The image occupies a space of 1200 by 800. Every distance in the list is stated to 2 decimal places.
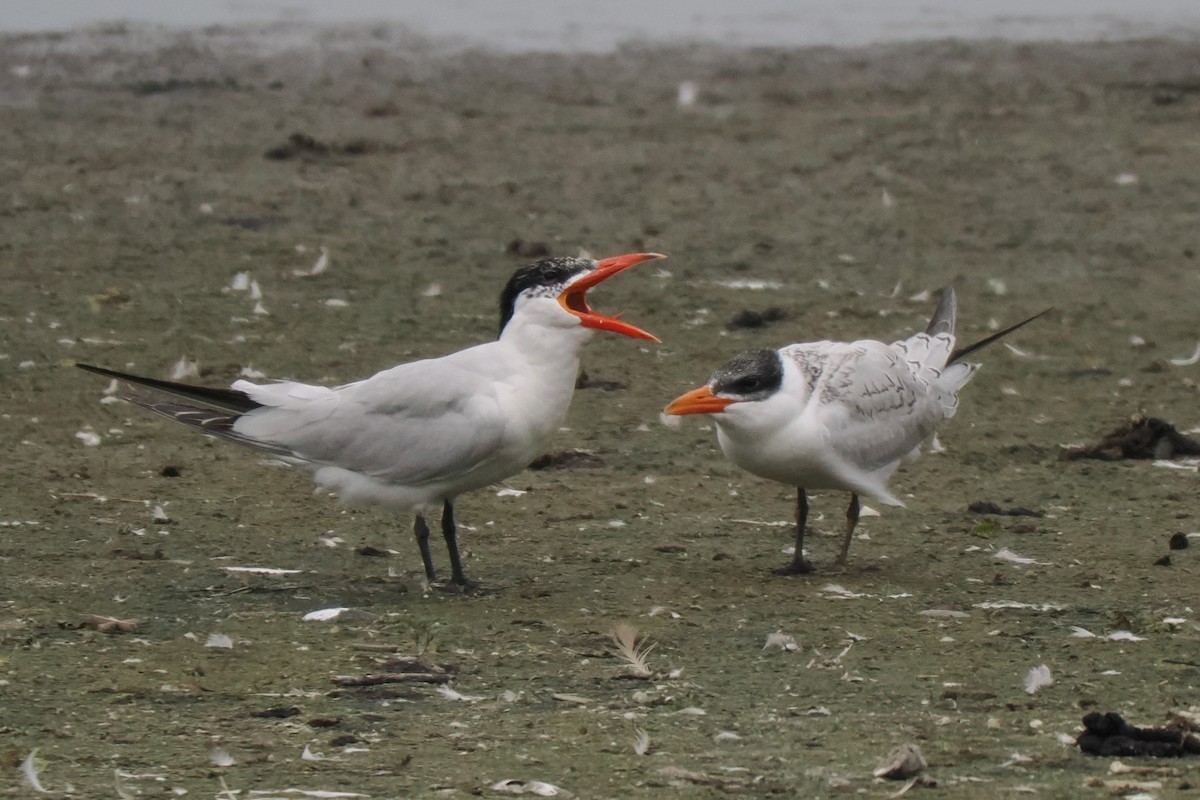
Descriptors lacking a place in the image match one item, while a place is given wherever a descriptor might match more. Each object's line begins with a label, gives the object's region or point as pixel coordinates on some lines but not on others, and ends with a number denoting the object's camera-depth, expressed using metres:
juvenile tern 11.98
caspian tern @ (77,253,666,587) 11.74
